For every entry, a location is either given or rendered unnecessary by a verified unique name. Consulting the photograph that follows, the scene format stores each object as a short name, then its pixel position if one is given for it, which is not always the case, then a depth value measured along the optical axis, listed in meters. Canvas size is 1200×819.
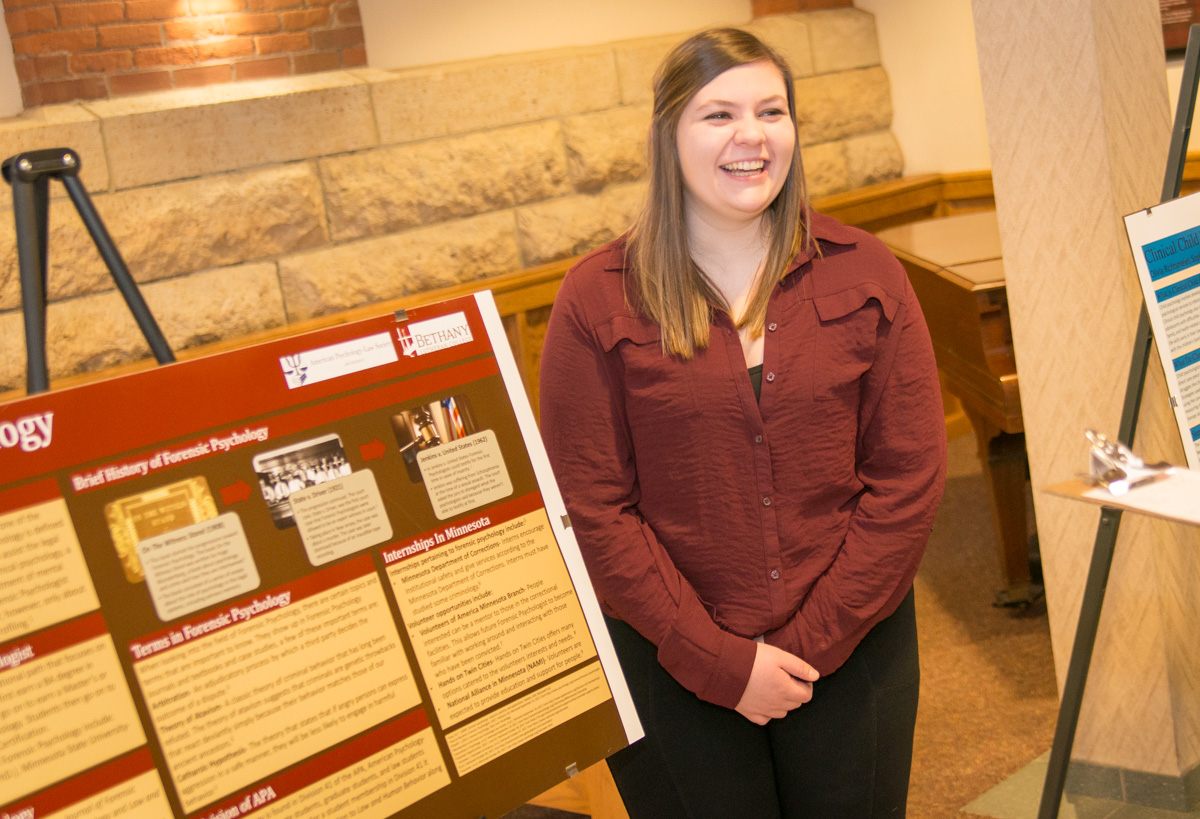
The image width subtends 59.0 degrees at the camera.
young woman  1.51
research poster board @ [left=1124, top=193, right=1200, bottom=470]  1.66
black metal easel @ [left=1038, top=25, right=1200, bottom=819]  1.53
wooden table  2.87
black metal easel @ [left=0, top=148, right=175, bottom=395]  1.21
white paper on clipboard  1.22
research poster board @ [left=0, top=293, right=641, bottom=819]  1.03
